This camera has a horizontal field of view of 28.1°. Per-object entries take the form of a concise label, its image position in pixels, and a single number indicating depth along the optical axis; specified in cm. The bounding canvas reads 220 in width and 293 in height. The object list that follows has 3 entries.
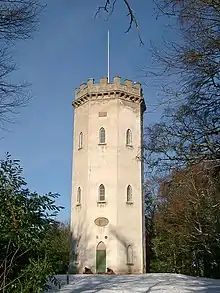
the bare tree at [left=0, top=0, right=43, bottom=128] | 753
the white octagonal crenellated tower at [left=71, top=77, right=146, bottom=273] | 3216
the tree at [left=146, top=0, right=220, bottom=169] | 791
